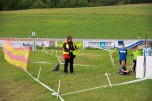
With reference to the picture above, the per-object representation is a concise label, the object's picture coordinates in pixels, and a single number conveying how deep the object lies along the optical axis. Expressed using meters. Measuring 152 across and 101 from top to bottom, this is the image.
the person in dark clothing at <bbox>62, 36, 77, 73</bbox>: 16.17
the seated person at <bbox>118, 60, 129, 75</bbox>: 15.98
